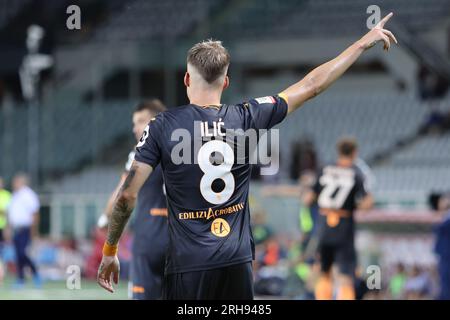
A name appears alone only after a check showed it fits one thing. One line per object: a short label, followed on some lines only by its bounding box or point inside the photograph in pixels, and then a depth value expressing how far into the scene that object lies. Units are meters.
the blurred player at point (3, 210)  21.30
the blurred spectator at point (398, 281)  16.50
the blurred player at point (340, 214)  13.41
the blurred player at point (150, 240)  8.94
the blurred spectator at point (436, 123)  23.62
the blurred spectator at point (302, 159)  22.81
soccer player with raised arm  5.79
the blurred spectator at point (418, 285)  16.09
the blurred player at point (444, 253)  14.07
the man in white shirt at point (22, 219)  20.31
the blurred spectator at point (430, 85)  24.23
